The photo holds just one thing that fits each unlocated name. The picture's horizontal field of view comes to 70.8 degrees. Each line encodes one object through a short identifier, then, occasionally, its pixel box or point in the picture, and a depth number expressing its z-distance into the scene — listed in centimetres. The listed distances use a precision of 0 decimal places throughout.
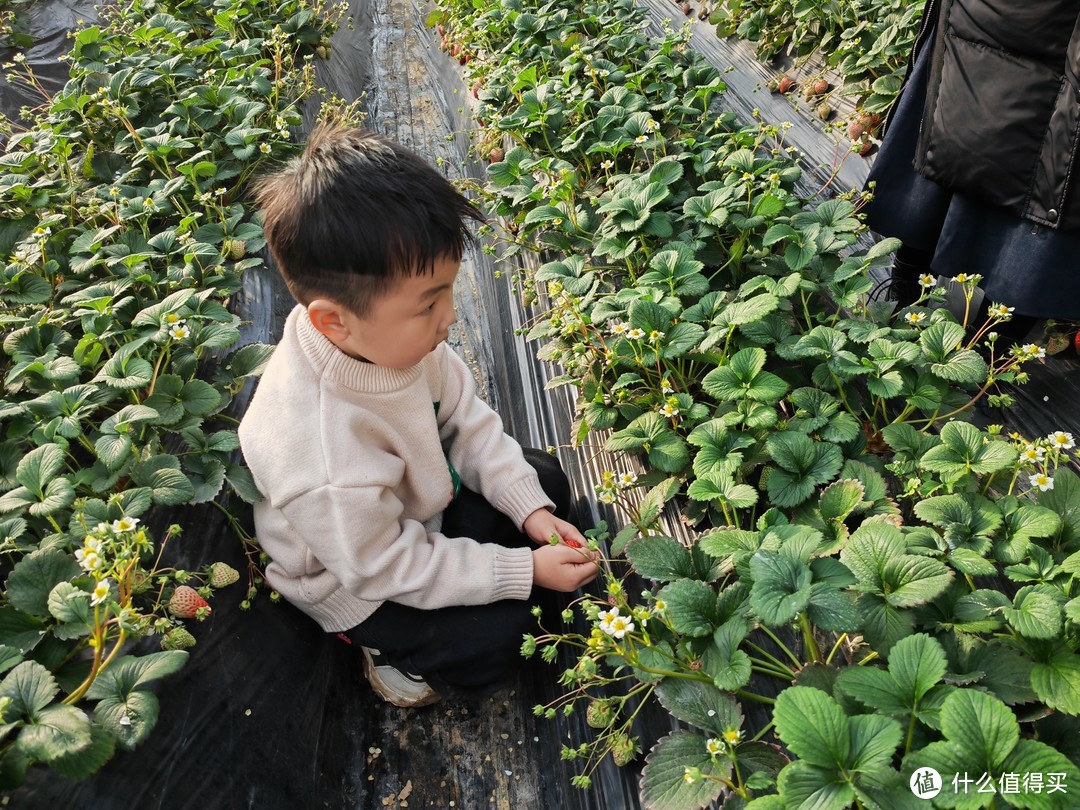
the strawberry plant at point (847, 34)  250
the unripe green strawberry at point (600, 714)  134
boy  125
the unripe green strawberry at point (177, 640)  127
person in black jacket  157
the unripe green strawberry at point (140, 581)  129
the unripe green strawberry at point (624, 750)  130
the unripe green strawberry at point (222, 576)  145
